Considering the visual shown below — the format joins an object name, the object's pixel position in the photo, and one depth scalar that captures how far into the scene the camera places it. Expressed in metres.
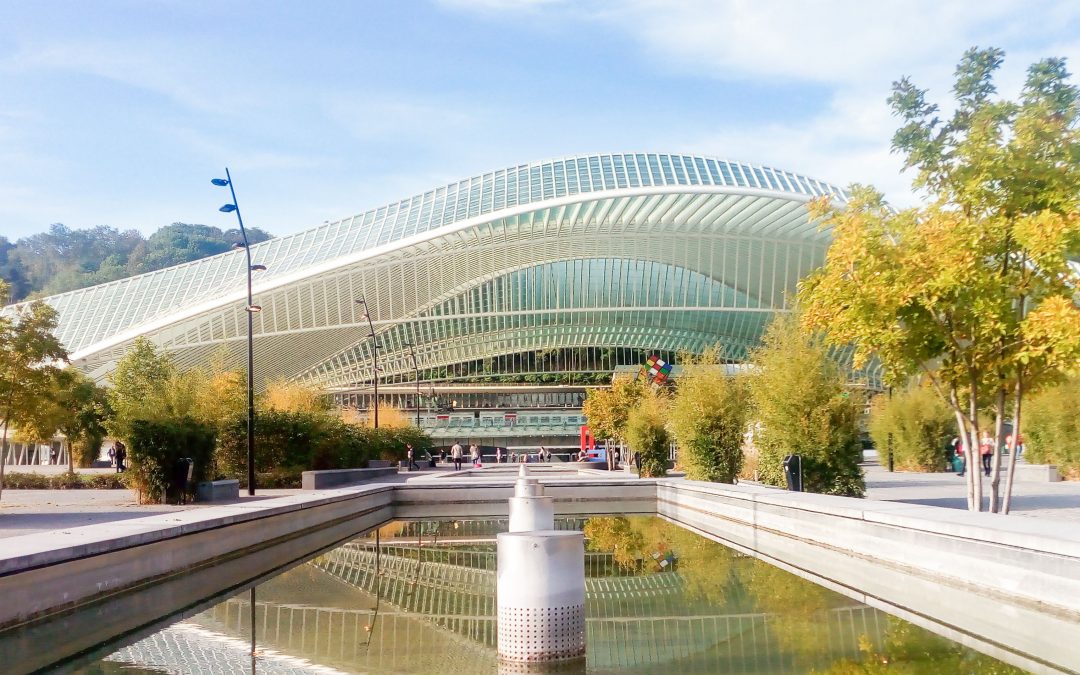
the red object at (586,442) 68.20
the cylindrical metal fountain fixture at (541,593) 8.07
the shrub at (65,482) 34.66
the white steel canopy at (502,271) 62.25
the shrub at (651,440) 38.38
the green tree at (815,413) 22.91
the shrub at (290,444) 32.25
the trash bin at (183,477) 24.83
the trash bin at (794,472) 22.58
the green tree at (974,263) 15.02
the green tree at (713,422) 30.17
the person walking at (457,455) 56.79
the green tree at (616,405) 46.57
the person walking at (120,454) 40.22
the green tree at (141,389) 24.56
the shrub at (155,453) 24.41
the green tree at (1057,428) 30.48
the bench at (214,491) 24.98
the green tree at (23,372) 22.97
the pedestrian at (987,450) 35.19
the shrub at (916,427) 38.56
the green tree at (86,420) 43.39
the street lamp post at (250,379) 26.05
